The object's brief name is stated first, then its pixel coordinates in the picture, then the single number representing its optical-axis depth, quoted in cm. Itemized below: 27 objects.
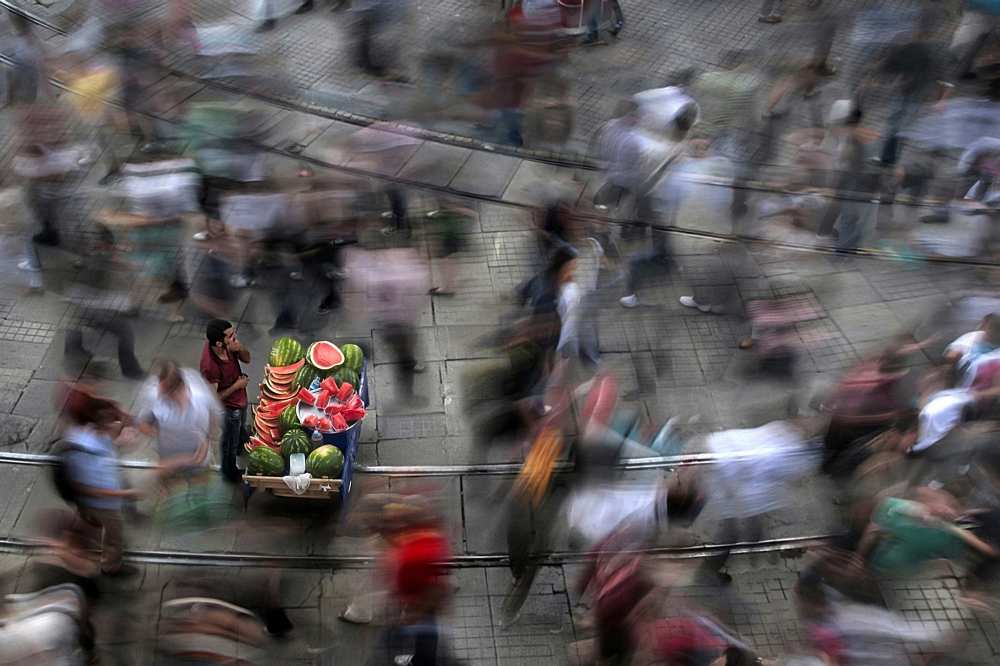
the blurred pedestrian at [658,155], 950
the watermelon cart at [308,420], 684
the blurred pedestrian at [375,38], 1302
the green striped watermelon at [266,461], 679
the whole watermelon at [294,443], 686
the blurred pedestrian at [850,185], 973
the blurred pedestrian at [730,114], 1166
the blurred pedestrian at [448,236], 1003
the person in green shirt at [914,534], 616
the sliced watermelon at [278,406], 708
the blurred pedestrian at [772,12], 1474
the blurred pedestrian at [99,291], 903
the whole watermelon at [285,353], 731
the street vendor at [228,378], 698
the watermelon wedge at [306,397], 700
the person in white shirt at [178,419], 650
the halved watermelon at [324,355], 730
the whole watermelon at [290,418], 693
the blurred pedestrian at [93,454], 610
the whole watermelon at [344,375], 734
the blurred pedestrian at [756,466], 653
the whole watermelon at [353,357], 745
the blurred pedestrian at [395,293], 797
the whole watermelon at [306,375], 723
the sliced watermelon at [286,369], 725
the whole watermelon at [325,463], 682
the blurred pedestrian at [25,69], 1128
